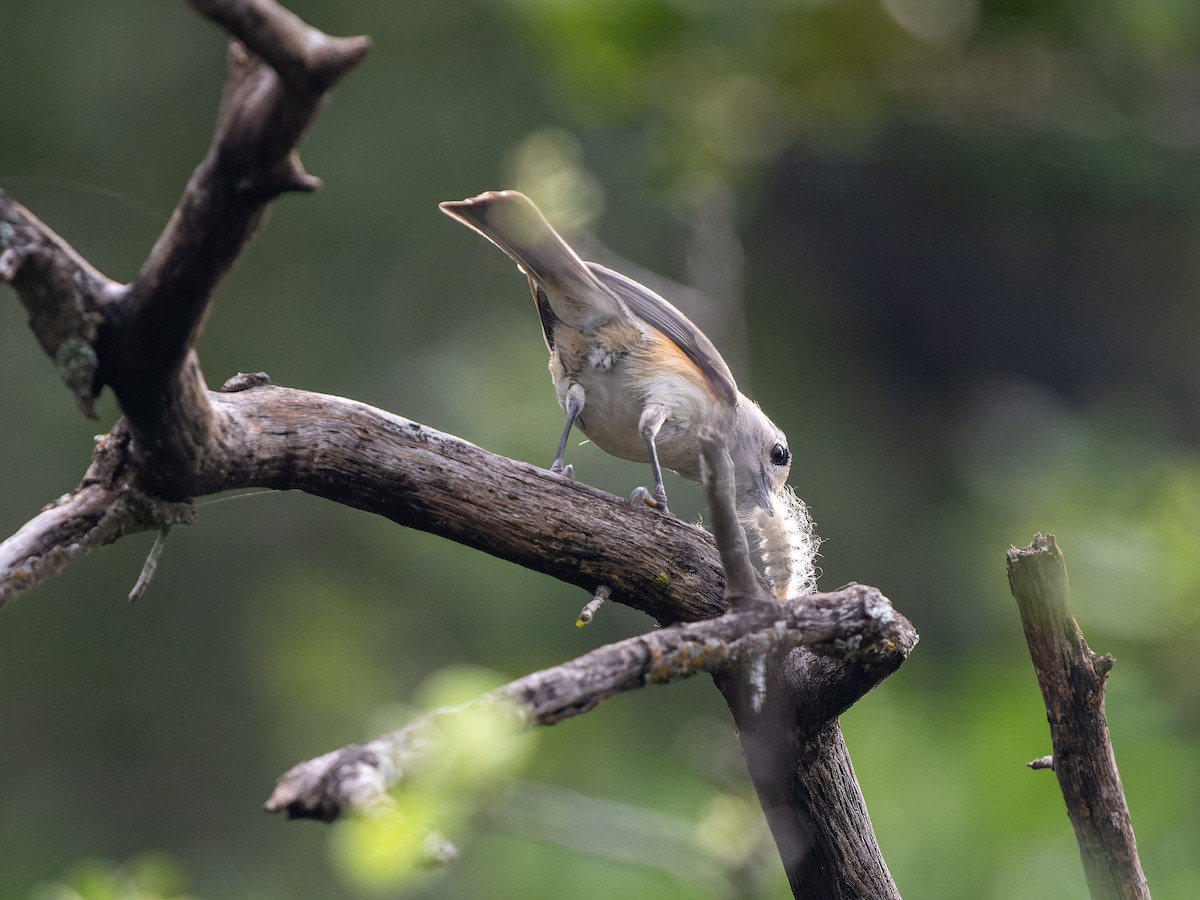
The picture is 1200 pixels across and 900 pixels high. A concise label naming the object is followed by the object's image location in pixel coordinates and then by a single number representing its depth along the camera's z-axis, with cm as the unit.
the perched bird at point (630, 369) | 640
